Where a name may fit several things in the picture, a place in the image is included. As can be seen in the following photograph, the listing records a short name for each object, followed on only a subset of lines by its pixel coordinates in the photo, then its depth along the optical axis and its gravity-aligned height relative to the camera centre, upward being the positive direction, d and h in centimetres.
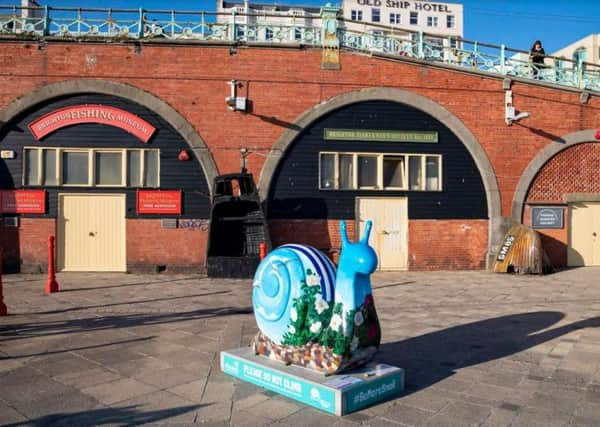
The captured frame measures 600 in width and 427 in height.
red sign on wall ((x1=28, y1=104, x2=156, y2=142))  1391 +253
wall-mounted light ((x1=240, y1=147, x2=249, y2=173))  1428 +158
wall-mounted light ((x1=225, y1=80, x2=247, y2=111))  1404 +308
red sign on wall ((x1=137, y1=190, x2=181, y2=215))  1412 +27
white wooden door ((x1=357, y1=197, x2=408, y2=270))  1497 -51
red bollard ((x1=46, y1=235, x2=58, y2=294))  1054 -140
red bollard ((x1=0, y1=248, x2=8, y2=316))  858 -165
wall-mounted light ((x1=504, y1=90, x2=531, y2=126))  1506 +299
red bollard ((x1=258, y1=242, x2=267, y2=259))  1177 -89
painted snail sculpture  474 -92
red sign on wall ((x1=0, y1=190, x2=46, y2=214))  1384 +28
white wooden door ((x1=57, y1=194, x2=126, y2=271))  1411 -60
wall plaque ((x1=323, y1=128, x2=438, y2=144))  1476 +227
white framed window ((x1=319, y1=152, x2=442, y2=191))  1479 +122
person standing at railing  1576 +493
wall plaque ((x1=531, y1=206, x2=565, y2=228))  1547 -11
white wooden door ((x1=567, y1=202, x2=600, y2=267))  1585 -64
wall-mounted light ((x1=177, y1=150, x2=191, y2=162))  1405 +155
